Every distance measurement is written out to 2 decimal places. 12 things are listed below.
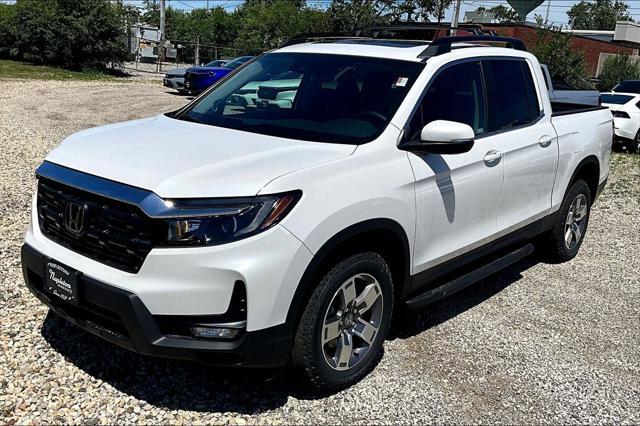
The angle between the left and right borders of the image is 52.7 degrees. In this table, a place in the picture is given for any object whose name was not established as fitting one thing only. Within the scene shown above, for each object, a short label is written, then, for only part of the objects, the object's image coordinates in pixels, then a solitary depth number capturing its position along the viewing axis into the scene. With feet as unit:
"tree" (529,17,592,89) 76.89
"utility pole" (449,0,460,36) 106.32
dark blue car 65.51
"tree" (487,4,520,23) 172.86
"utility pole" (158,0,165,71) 116.63
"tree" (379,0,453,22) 107.60
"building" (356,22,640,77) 101.52
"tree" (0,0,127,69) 93.45
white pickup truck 9.93
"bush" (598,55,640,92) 110.73
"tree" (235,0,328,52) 116.26
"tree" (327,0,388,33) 98.23
